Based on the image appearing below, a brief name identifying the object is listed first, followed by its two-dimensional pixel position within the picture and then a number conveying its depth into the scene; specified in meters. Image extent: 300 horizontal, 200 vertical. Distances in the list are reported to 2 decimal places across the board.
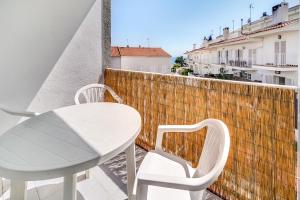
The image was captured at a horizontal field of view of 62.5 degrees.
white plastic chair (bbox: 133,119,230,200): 1.13
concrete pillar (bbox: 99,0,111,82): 4.08
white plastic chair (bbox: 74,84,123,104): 3.16
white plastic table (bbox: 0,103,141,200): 1.19
